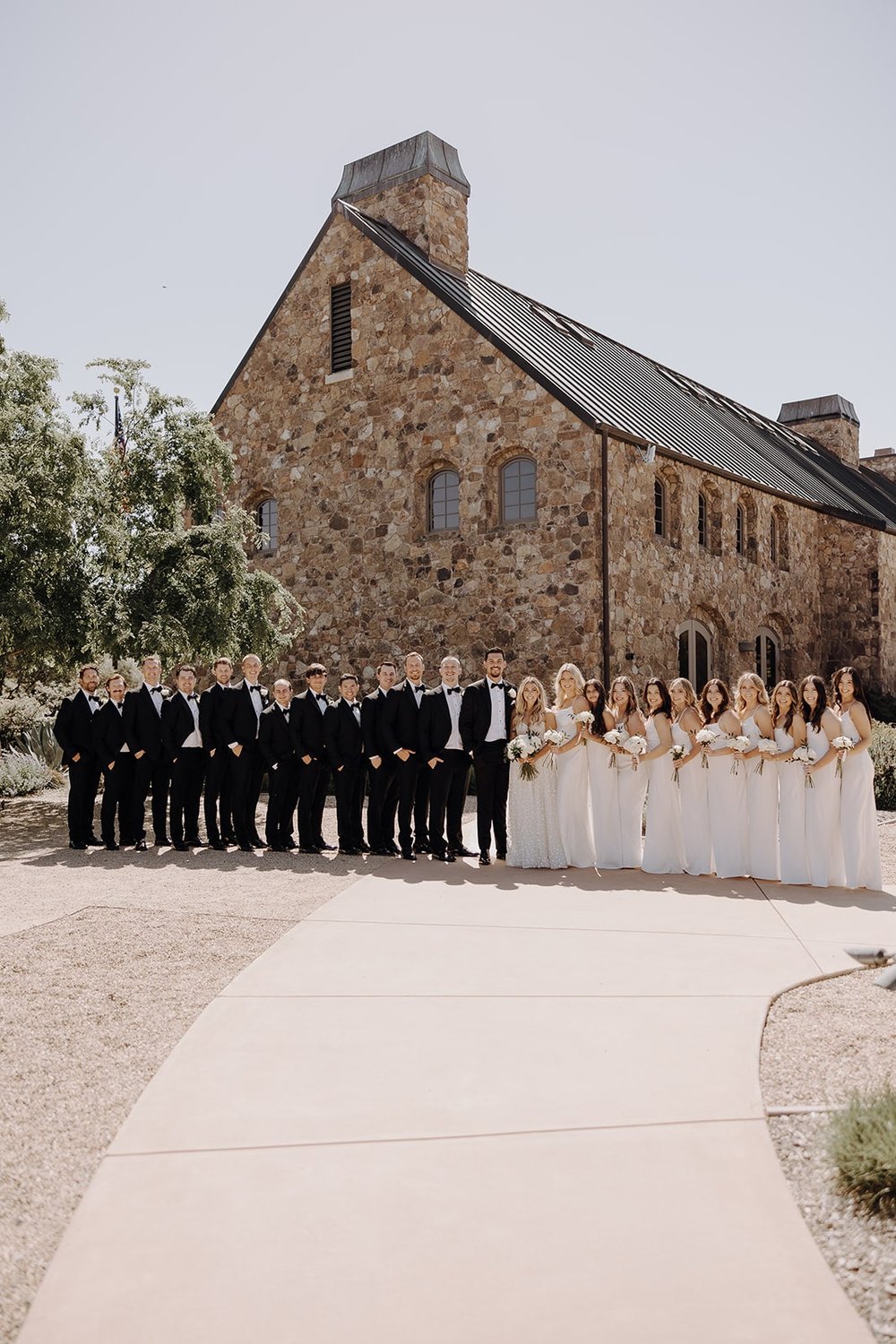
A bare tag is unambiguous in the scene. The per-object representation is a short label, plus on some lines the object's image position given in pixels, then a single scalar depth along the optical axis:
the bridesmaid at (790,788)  9.66
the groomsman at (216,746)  11.96
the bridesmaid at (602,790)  10.47
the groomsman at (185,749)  12.00
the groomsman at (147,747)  12.02
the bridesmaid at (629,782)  10.45
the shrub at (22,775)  17.52
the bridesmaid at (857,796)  9.40
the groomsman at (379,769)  11.49
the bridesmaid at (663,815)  10.20
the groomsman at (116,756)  12.05
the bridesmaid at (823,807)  9.56
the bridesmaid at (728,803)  9.94
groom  10.88
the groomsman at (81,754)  12.06
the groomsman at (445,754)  11.10
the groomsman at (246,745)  11.84
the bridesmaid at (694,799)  10.13
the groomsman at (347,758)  11.56
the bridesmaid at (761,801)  9.87
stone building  19.08
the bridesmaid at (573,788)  10.55
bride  10.55
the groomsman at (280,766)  11.82
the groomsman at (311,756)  11.70
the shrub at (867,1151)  3.58
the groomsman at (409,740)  11.27
